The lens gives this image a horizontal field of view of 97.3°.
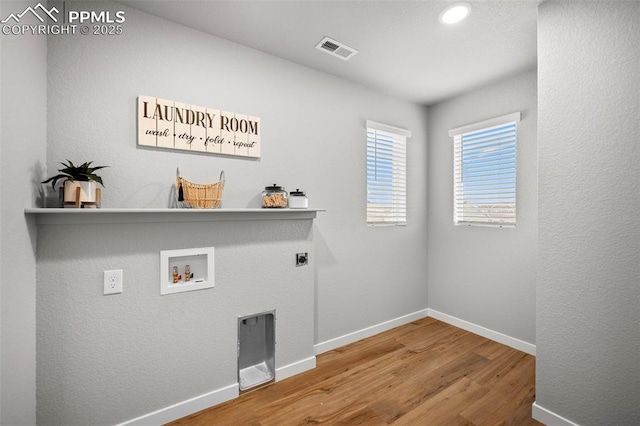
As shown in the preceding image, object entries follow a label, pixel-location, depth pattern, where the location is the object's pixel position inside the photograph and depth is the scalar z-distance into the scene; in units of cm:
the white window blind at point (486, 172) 276
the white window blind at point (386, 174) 301
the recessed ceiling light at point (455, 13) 177
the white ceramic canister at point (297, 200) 221
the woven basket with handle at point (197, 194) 182
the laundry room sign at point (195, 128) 184
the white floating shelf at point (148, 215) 144
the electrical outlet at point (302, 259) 231
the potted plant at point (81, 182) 147
